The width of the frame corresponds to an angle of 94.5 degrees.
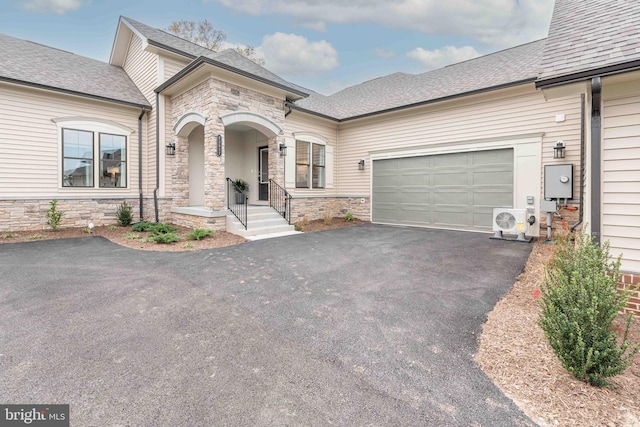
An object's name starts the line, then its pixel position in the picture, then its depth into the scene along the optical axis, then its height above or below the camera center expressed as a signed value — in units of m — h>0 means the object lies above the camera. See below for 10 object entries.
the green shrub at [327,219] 10.94 -0.51
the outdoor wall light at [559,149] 7.70 +1.51
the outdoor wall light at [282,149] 9.92 +1.92
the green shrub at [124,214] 9.27 -0.28
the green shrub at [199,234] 7.49 -0.73
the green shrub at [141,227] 8.53 -0.62
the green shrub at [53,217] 8.20 -0.33
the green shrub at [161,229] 8.02 -0.65
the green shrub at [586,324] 2.06 -0.86
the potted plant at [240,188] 11.57 +0.71
